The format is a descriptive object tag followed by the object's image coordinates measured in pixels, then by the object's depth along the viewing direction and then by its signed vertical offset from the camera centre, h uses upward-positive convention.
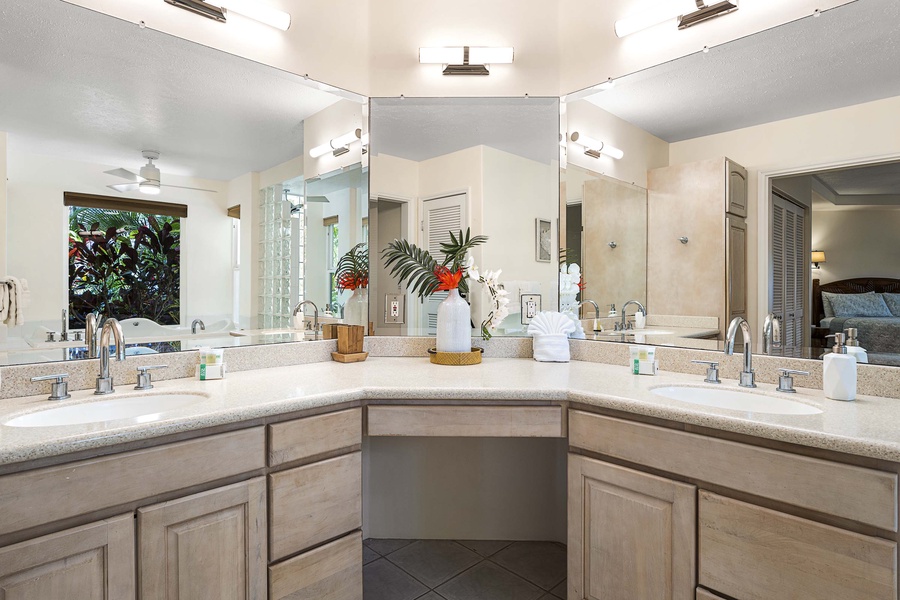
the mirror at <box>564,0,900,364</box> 1.48 +0.51
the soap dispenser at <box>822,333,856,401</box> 1.37 -0.21
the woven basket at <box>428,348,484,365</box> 2.04 -0.24
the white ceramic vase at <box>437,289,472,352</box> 2.07 -0.12
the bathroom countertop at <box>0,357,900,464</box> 1.06 -0.29
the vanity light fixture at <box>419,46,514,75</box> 2.18 +1.10
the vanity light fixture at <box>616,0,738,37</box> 1.78 +1.10
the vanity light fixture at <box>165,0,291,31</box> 1.75 +1.10
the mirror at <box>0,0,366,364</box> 1.45 +0.41
